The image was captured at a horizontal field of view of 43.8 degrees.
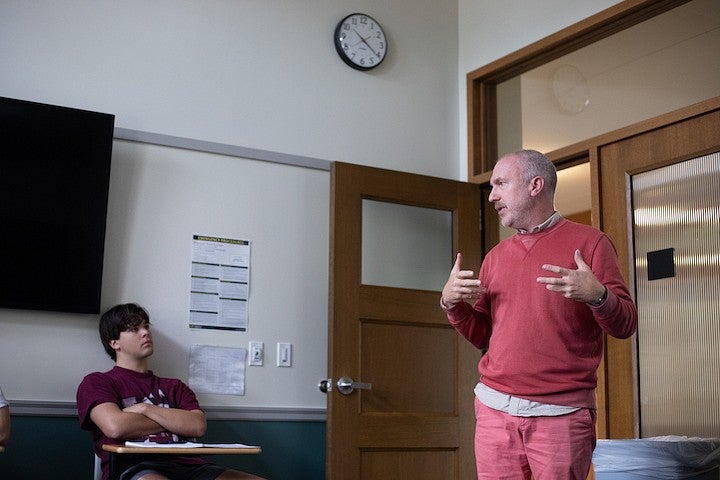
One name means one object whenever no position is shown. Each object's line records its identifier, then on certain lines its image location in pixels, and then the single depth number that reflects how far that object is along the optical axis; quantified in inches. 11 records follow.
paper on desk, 117.7
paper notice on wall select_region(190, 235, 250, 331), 156.9
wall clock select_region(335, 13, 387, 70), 179.2
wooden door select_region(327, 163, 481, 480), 157.3
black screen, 140.0
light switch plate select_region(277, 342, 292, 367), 163.6
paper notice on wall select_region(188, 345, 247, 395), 154.5
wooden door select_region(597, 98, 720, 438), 140.2
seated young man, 127.7
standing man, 85.6
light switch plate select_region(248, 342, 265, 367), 160.4
